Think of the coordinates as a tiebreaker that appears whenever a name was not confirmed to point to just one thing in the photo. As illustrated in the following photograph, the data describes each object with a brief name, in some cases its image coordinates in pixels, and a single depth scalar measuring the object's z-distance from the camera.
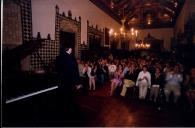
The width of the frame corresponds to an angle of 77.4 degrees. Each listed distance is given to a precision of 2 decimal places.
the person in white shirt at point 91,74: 4.43
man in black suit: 2.74
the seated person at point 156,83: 3.46
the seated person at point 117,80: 3.98
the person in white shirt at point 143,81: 3.57
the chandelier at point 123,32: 4.12
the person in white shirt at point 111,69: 5.24
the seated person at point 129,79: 3.80
